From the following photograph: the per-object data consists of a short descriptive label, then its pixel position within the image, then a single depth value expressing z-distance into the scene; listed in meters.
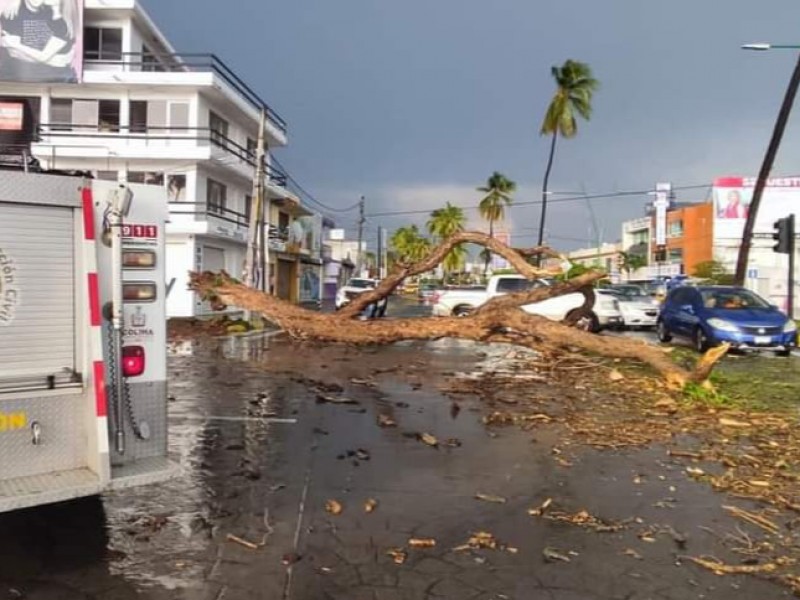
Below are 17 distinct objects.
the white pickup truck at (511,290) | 25.83
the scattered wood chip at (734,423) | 9.09
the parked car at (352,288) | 37.75
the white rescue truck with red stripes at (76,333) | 4.36
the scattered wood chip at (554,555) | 4.87
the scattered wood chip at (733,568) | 4.71
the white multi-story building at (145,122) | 33.88
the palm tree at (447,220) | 92.94
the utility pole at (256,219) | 27.09
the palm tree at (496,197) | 68.56
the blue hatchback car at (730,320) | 17.34
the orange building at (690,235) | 77.94
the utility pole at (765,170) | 25.61
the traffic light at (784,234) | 20.73
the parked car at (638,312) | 28.50
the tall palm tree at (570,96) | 45.56
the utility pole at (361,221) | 75.69
